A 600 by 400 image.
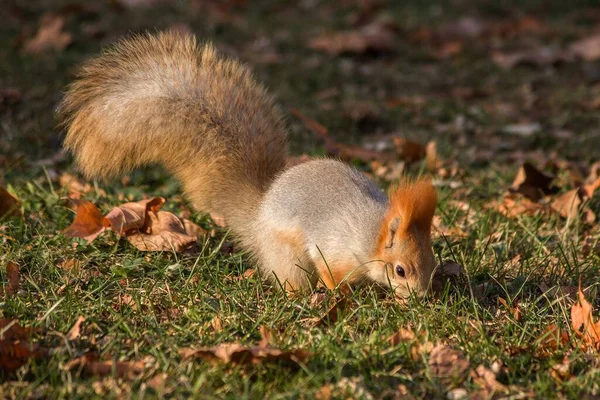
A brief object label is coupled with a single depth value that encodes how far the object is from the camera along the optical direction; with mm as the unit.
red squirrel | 5246
